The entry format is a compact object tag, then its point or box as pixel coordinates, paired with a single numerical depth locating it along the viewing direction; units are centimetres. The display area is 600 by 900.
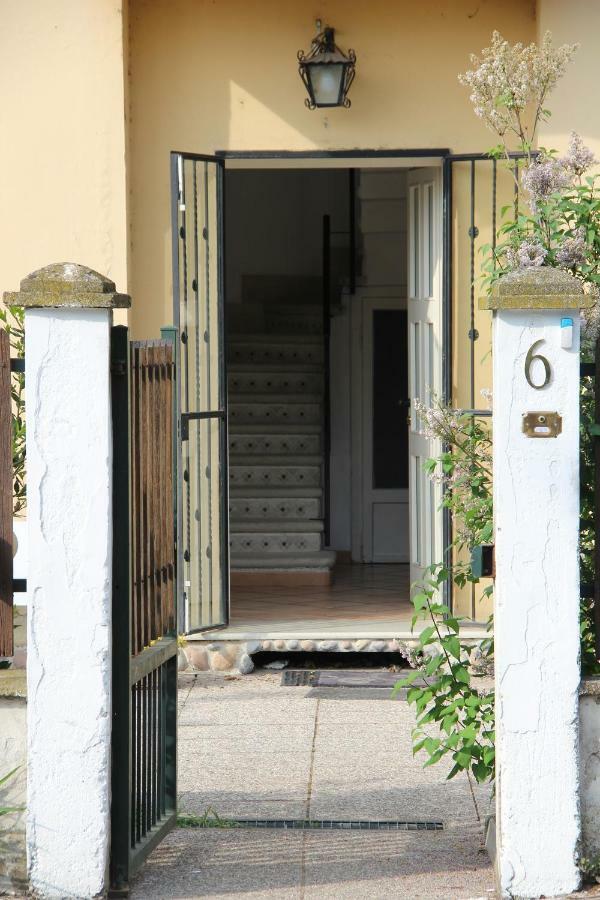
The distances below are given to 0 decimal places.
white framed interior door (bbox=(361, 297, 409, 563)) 2241
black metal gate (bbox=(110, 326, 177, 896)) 870
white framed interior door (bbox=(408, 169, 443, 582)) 1606
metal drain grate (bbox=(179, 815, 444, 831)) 1010
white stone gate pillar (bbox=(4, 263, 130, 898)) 849
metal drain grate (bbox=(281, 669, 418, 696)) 1491
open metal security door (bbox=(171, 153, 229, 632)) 1552
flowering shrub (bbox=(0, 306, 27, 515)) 942
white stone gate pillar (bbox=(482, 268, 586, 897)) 852
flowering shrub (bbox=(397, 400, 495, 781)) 917
